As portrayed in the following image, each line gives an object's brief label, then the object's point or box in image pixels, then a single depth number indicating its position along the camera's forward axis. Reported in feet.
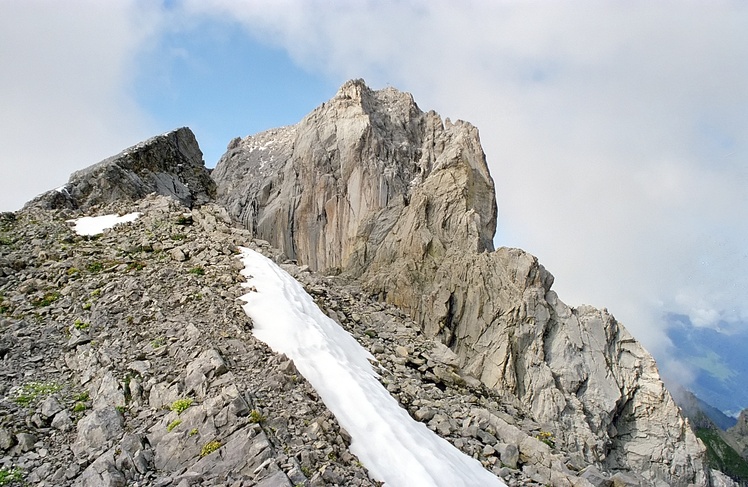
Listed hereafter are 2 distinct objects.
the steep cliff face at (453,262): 181.37
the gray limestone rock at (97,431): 35.70
